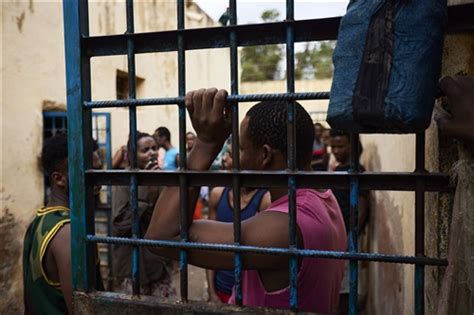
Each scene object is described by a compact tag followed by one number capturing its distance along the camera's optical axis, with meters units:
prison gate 1.28
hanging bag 1.07
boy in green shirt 2.06
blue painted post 1.60
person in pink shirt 1.45
